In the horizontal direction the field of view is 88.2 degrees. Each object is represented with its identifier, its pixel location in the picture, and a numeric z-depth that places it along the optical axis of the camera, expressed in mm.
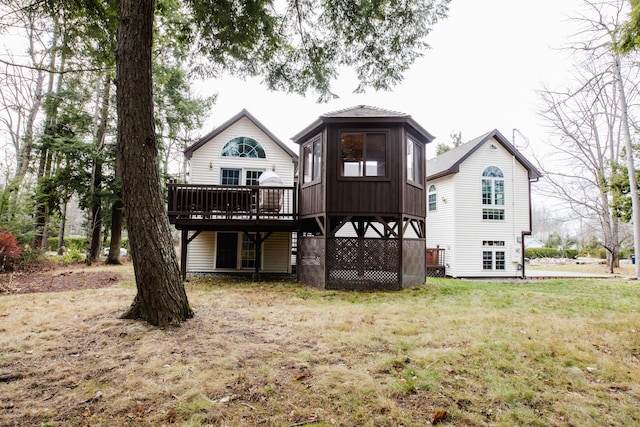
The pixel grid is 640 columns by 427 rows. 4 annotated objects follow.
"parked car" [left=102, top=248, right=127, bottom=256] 20788
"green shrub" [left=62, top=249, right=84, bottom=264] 15352
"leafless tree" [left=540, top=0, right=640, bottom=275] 17234
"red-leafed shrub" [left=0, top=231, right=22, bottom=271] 9768
